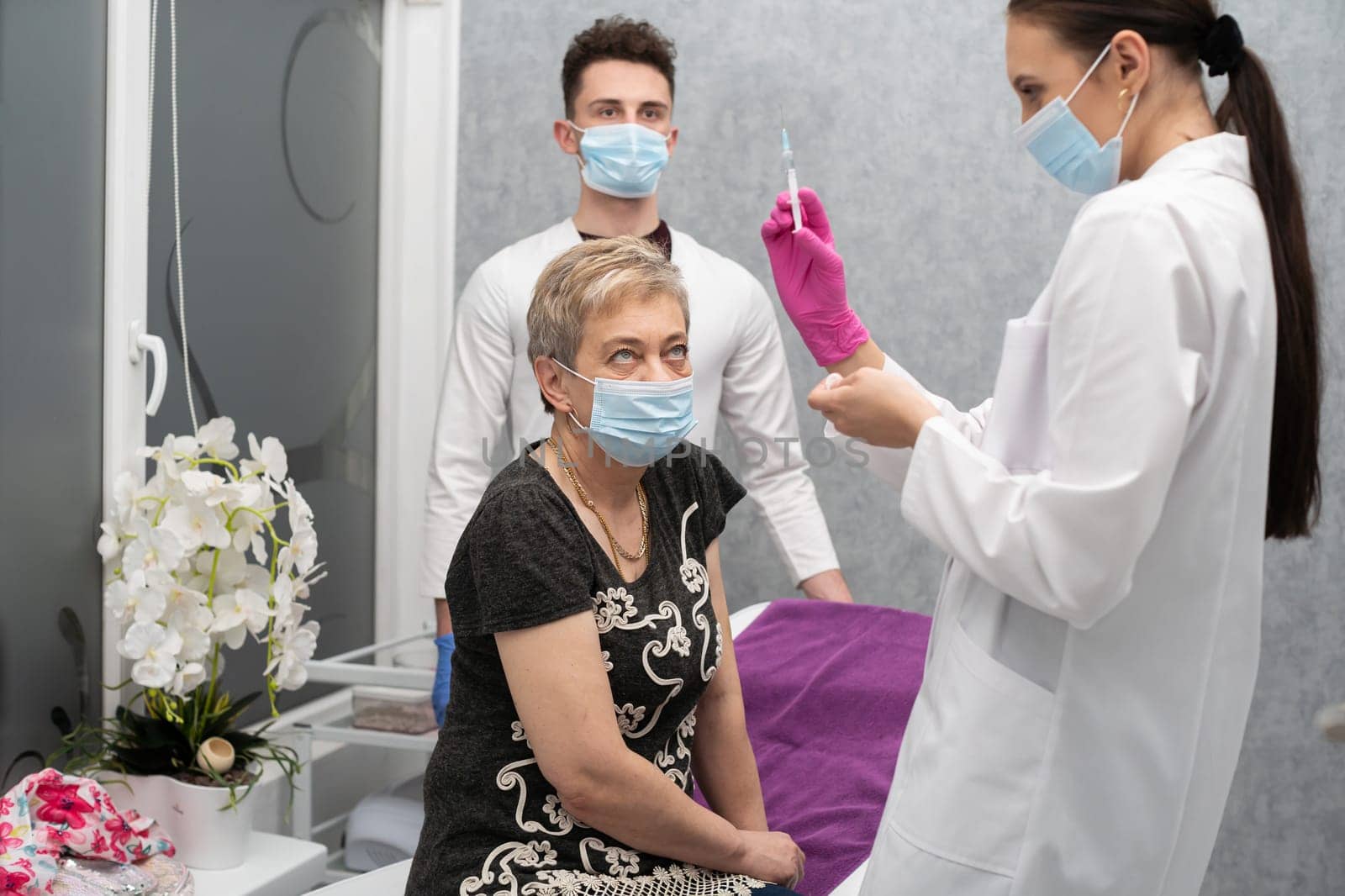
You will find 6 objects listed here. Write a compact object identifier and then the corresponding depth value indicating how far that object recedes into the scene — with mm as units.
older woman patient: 1377
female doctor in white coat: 1074
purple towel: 1786
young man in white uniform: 2514
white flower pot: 2008
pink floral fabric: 1631
